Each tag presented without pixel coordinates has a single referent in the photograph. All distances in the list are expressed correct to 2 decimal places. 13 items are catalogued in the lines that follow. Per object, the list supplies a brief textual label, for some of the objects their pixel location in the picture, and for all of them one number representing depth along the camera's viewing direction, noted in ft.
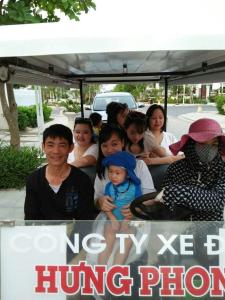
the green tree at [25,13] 8.95
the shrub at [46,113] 43.16
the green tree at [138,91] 71.47
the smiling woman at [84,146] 7.18
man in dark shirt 4.49
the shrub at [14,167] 12.93
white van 21.21
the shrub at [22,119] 34.33
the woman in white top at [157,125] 8.50
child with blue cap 5.02
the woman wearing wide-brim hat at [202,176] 3.87
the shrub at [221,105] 53.54
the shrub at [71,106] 36.94
